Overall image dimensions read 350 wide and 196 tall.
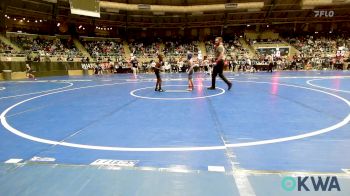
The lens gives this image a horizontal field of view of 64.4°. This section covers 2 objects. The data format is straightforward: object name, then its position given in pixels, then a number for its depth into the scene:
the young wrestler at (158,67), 11.83
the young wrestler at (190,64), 12.03
